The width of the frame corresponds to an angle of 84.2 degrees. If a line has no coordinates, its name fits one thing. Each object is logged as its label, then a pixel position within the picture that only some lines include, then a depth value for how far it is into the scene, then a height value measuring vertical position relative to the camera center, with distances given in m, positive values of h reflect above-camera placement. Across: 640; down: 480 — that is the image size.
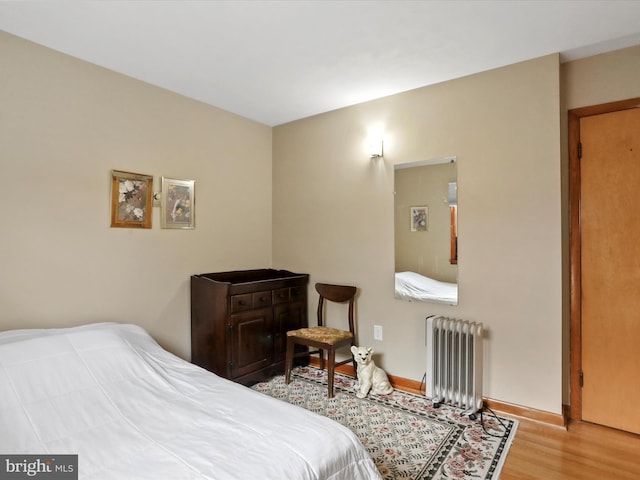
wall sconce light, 3.14 +0.84
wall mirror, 2.82 +0.09
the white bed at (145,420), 1.21 -0.75
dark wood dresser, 2.88 -0.72
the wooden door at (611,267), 2.31 -0.18
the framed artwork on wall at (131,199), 2.64 +0.33
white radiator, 2.53 -0.90
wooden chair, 2.87 -0.81
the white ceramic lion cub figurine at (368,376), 2.89 -1.11
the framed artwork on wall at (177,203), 2.96 +0.33
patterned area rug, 1.97 -1.25
